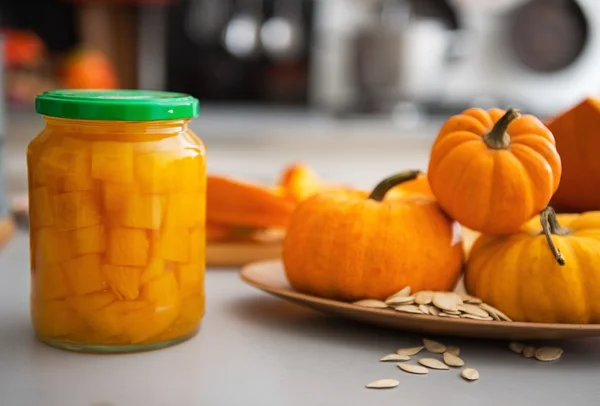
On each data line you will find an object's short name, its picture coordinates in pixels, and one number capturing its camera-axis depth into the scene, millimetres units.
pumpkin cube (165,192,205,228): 657
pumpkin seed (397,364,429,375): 636
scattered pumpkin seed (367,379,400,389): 600
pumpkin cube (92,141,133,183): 629
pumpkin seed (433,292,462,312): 688
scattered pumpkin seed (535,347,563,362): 681
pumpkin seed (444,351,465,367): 653
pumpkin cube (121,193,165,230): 634
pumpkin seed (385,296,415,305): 705
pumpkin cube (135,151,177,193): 636
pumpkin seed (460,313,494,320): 680
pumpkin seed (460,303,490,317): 687
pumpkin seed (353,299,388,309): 709
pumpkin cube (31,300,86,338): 651
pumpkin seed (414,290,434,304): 703
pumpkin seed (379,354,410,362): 664
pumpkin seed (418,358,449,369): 647
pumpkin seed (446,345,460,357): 680
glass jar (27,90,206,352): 631
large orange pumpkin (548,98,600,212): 810
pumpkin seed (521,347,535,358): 689
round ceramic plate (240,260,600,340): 662
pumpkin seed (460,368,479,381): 624
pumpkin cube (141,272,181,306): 647
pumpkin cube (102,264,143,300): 638
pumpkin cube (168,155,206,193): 654
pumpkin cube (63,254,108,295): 639
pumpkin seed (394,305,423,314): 688
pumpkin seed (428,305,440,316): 686
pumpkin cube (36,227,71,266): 647
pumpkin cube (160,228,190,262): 654
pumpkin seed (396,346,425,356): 676
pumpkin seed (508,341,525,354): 698
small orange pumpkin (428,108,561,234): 702
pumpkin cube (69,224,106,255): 636
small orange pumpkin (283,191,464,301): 725
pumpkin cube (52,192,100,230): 633
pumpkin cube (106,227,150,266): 635
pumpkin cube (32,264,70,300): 652
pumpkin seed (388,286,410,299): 719
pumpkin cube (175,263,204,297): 675
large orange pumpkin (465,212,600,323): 686
